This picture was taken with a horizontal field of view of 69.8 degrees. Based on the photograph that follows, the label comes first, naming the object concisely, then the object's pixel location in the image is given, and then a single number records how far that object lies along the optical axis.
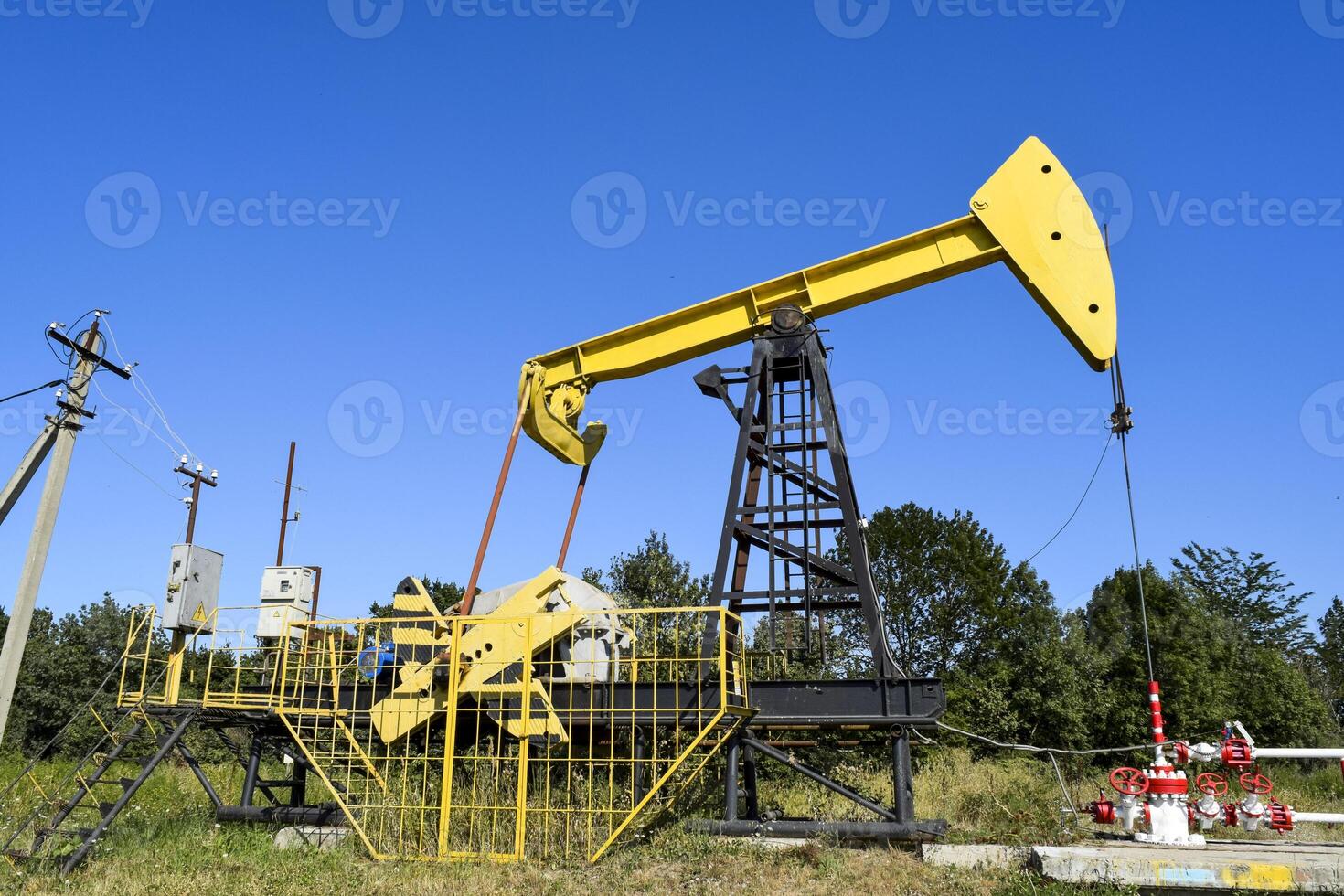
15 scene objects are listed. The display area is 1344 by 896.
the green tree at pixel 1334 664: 50.09
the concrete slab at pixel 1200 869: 6.13
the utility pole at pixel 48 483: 8.77
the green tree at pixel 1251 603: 42.31
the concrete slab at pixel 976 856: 7.23
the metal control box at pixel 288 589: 11.33
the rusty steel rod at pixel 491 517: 9.85
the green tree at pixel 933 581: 30.33
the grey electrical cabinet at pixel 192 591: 10.83
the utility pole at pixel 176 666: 10.03
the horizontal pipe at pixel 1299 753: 7.37
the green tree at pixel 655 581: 26.78
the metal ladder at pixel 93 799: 8.48
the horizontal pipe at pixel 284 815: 9.96
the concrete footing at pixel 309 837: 9.34
